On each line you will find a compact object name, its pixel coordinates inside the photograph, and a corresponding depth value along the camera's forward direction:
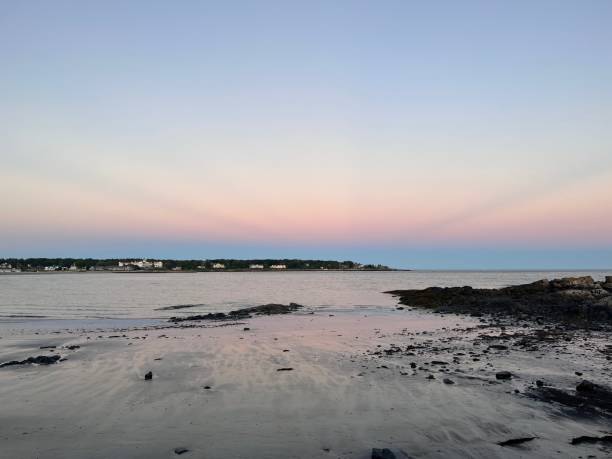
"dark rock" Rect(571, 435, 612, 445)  8.12
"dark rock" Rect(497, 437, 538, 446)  8.12
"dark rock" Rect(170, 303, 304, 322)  32.75
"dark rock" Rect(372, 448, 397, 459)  7.16
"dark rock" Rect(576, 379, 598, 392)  11.35
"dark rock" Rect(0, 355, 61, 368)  15.58
